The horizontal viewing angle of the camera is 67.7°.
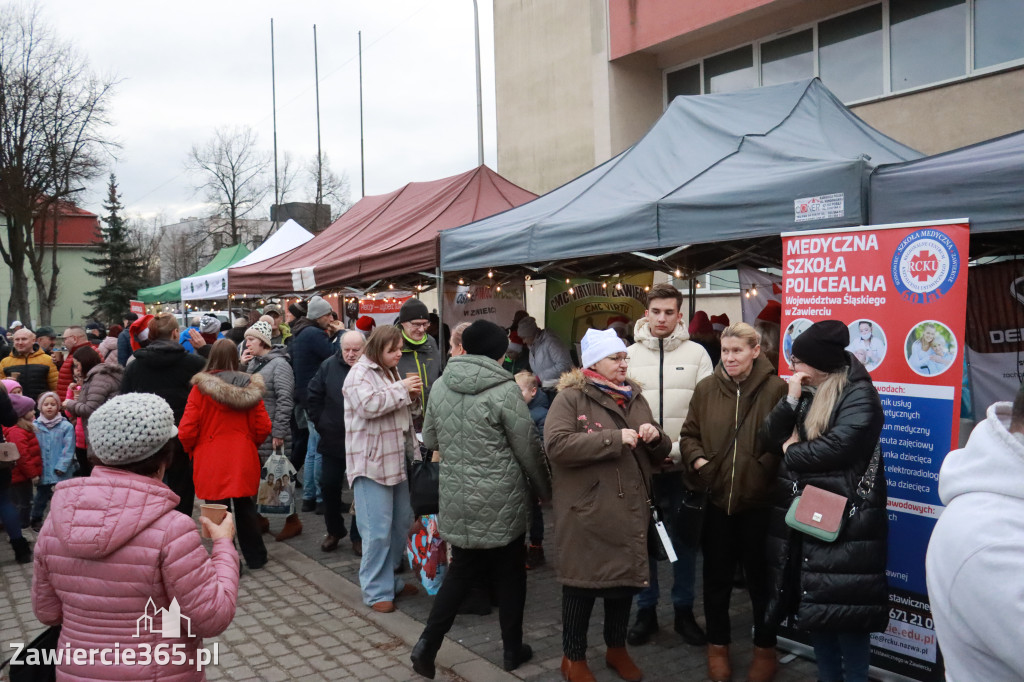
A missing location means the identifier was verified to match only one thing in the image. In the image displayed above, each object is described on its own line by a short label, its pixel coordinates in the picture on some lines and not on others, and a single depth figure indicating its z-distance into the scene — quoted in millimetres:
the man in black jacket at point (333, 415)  6164
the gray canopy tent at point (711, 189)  4293
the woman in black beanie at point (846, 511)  3342
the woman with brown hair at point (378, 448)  5117
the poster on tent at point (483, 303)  9148
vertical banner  3646
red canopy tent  8211
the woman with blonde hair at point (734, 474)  3912
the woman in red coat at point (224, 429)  5732
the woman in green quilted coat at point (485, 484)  4066
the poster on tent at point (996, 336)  5426
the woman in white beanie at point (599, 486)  3770
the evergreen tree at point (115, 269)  41812
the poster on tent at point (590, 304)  9047
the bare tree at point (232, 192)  40688
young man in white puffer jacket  4496
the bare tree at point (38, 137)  26641
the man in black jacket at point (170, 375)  6289
